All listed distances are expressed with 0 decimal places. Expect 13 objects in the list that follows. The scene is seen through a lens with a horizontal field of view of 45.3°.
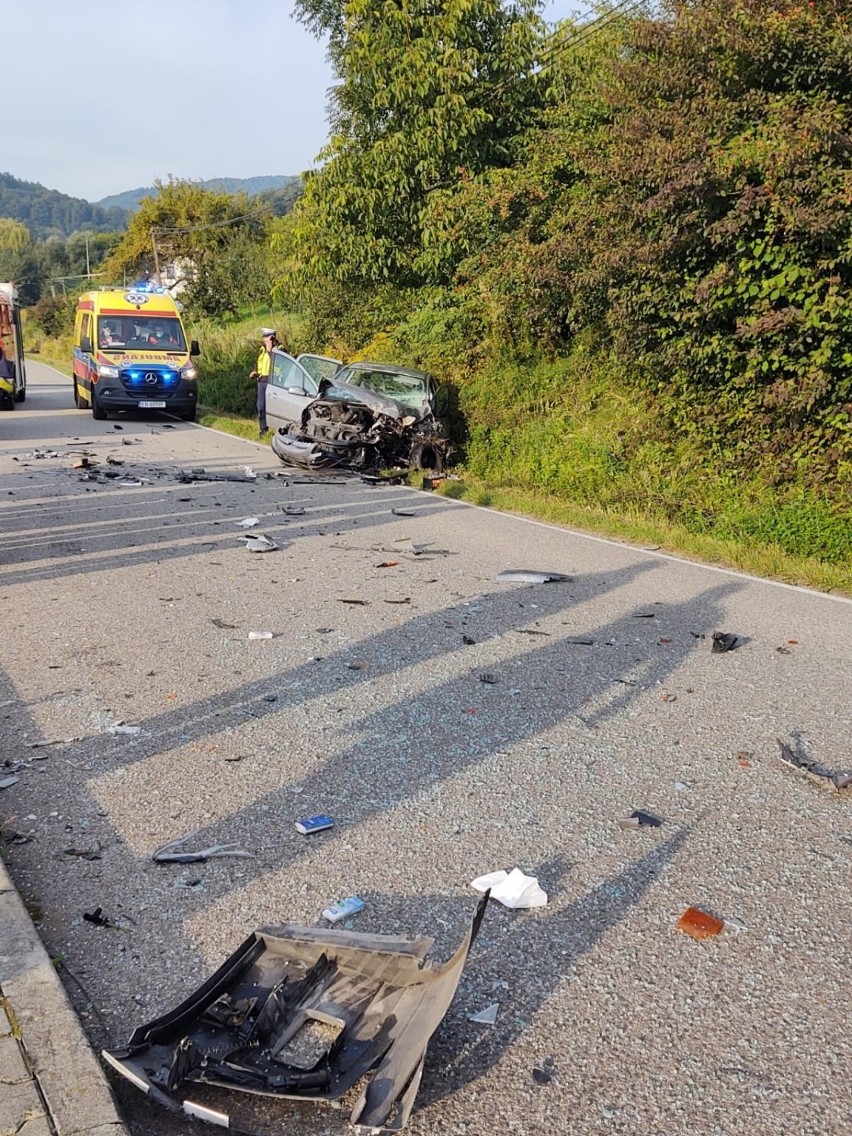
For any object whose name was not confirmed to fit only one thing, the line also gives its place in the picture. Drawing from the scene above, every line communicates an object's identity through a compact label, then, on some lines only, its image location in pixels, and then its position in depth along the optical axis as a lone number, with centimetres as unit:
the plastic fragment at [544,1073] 280
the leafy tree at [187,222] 5709
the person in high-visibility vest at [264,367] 1903
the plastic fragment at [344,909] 355
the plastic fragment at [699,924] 353
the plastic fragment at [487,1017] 305
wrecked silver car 1568
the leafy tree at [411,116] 1875
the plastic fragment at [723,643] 701
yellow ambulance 2273
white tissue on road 371
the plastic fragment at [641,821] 434
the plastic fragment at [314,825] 422
